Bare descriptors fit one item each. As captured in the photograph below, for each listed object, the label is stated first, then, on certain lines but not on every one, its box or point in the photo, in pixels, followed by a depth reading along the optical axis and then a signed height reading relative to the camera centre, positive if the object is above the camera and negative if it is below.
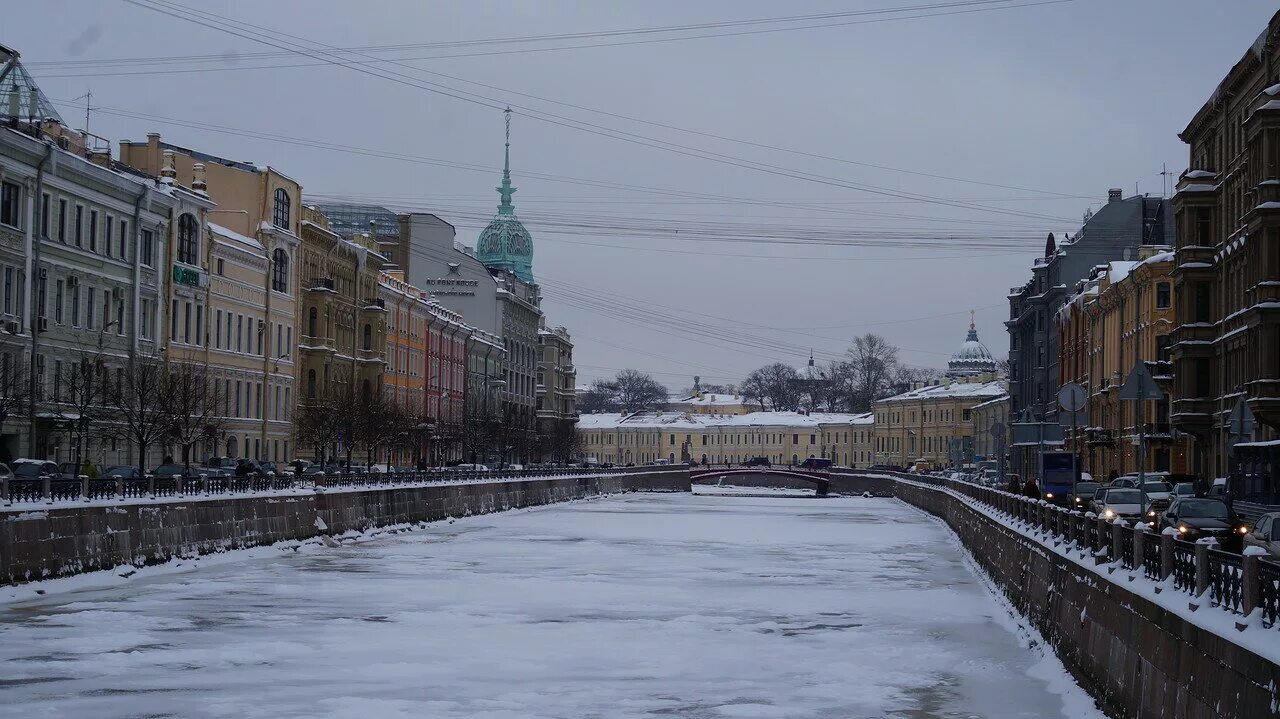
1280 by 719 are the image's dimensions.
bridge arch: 149.50 -0.87
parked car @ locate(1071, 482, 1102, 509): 49.20 -0.85
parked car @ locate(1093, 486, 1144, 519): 46.25 -0.88
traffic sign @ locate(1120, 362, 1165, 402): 26.98 +1.27
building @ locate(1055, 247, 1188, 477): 83.50 +6.34
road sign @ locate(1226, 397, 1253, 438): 30.55 +0.88
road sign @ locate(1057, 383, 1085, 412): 32.81 +1.33
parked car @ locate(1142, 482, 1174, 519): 46.09 -0.74
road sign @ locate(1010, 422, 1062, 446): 48.00 +0.96
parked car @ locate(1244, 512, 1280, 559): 26.67 -0.99
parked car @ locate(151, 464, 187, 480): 53.04 -0.46
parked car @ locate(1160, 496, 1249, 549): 32.62 -0.99
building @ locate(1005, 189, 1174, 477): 114.50 +13.72
